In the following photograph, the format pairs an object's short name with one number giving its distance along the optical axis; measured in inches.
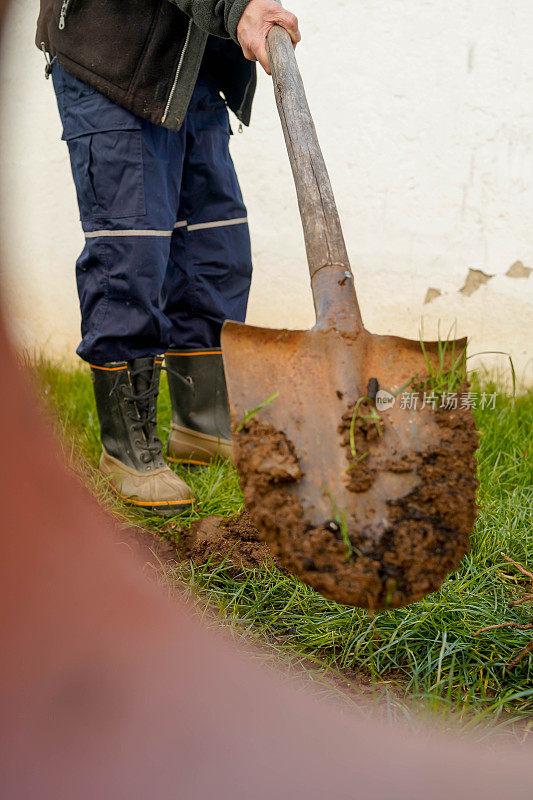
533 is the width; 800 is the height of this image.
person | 119.9
